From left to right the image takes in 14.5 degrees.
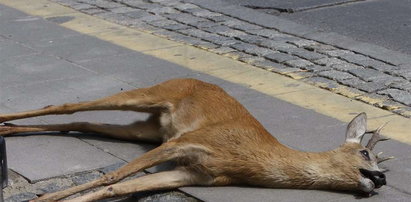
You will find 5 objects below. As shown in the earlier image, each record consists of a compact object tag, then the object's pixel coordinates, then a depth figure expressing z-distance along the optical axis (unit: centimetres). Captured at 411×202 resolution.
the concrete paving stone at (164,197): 1014
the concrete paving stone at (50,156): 1094
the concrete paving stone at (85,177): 1066
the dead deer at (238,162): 991
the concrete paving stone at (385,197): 996
